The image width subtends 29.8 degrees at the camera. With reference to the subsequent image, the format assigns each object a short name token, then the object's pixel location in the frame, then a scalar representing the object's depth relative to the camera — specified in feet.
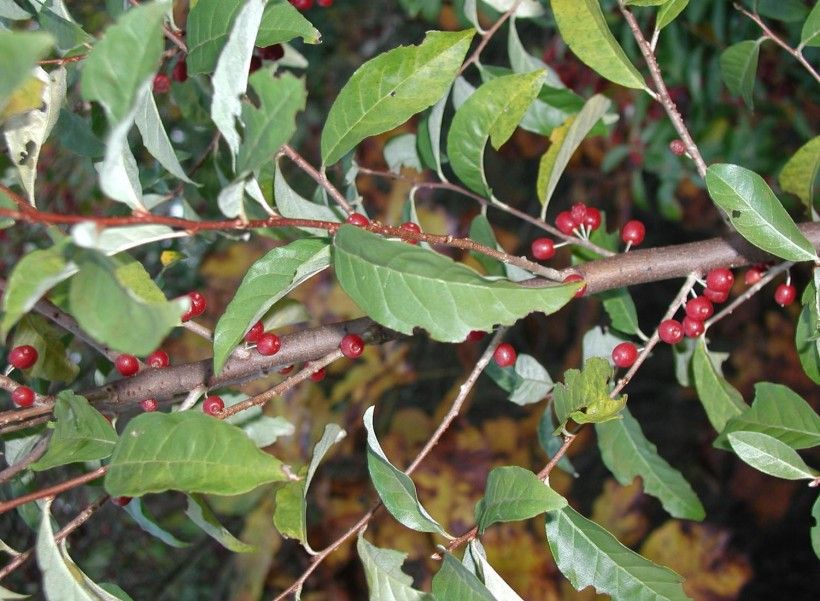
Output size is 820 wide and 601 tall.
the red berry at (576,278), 1.39
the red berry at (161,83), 1.73
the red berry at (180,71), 1.71
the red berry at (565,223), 1.59
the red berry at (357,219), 1.40
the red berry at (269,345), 1.45
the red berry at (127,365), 1.48
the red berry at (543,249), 1.60
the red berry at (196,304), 1.50
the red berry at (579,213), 1.58
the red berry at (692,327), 1.53
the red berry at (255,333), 1.47
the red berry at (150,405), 1.47
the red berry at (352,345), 1.44
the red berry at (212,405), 1.46
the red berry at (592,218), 1.60
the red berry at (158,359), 1.54
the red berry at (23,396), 1.45
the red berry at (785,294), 1.57
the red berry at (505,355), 1.58
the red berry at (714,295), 1.53
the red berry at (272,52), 1.72
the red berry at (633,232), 1.60
